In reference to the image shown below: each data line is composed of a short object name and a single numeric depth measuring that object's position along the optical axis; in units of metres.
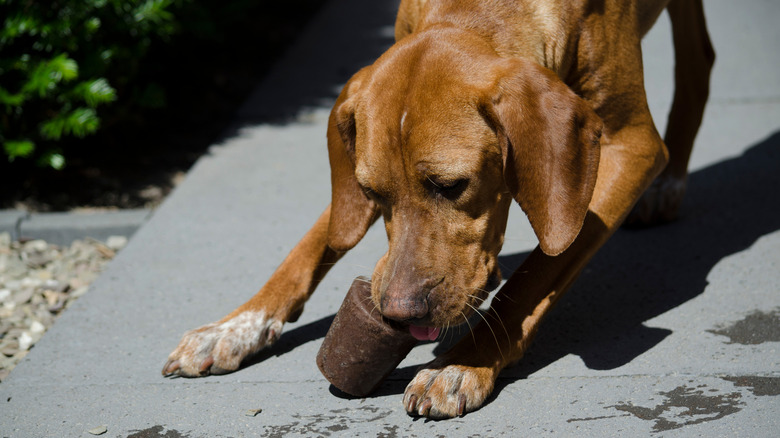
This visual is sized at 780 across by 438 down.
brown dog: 2.47
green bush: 4.30
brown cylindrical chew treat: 2.62
